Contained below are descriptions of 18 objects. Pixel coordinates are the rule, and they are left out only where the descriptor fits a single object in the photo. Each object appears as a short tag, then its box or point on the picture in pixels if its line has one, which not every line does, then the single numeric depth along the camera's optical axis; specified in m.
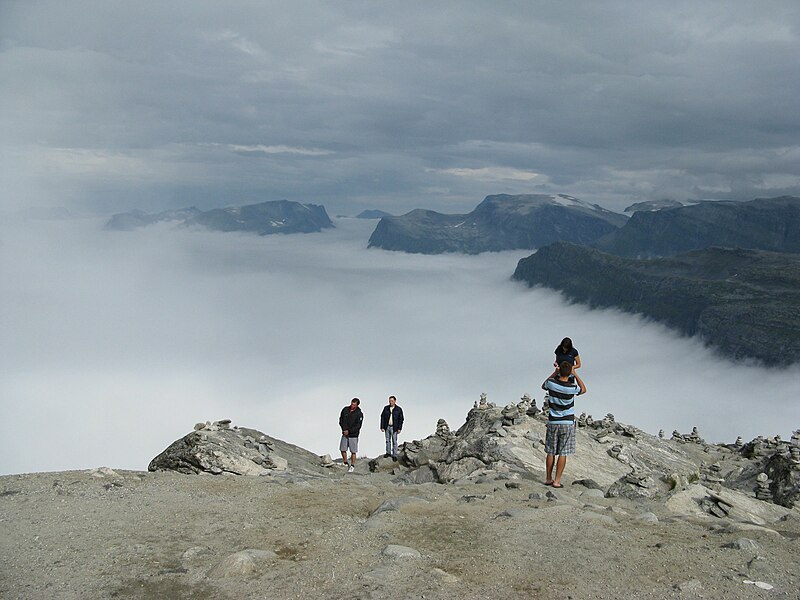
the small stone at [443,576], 9.39
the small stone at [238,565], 9.84
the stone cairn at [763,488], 21.88
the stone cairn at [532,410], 31.15
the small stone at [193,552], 10.83
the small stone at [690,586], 8.85
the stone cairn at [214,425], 25.34
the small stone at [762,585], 8.94
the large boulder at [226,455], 21.86
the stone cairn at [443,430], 33.65
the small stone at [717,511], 15.98
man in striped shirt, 15.52
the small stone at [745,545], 10.50
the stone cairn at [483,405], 34.93
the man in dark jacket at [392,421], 29.12
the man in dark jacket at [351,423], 25.77
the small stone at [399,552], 10.42
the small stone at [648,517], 13.07
